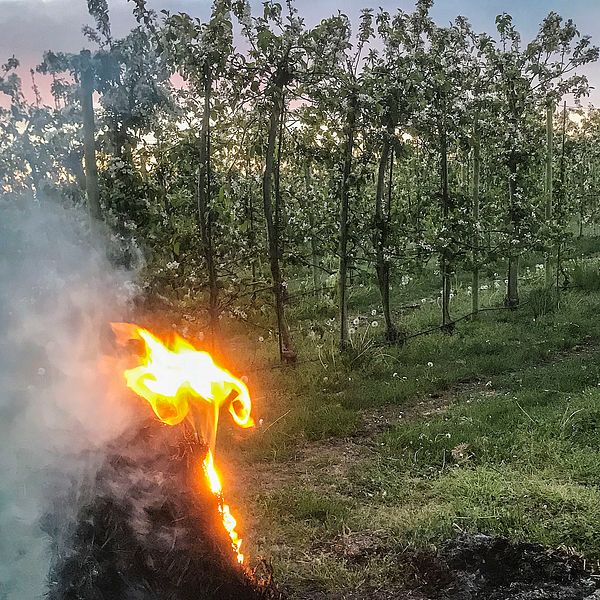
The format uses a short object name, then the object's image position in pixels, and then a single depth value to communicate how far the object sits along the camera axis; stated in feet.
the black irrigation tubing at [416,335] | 24.48
